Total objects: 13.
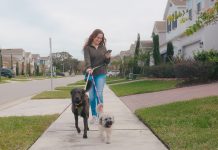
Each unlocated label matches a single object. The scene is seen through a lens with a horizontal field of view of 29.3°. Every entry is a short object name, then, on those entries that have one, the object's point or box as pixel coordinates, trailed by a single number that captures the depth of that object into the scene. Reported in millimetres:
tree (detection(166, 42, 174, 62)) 33750
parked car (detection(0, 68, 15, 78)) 61719
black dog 7234
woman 8562
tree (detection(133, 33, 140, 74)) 44991
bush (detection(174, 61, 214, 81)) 19938
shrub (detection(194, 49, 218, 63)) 21756
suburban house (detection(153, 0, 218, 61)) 25547
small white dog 6477
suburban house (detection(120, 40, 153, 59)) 52631
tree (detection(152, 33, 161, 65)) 36062
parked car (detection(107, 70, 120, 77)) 71744
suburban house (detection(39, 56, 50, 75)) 142912
